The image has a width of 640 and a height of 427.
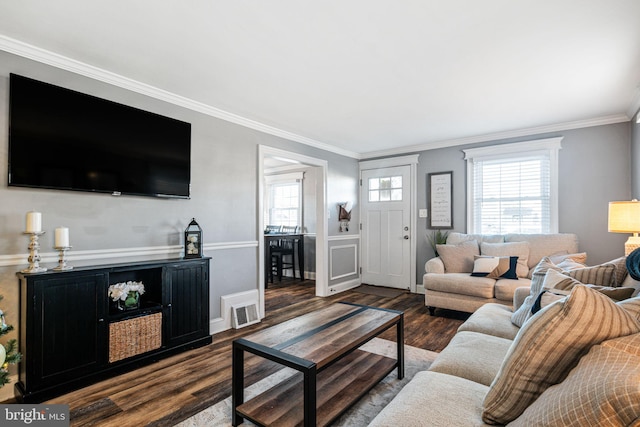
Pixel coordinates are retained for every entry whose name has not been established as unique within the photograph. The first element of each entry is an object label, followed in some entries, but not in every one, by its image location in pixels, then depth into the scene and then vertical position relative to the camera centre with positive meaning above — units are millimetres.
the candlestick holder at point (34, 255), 2164 -265
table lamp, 2855 -42
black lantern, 3086 -260
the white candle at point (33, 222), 2168 -40
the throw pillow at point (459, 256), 4098 -527
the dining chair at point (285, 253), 6059 -716
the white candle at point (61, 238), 2279 -156
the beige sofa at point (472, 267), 3567 -658
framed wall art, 4879 +230
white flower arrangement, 2556 -596
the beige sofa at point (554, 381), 729 -444
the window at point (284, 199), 6621 +339
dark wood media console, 2096 -808
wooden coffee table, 1648 -897
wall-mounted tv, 2227 +571
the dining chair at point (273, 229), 6692 -285
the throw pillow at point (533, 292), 2029 -508
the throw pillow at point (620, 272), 1824 -331
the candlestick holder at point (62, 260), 2275 -314
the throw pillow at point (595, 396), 681 -415
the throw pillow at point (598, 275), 1873 -366
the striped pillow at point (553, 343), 970 -402
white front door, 5328 -200
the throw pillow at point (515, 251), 3801 -449
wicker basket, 2445 -954
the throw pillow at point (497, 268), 3721 -618
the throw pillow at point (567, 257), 3383 -462
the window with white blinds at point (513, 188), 4142 +370
